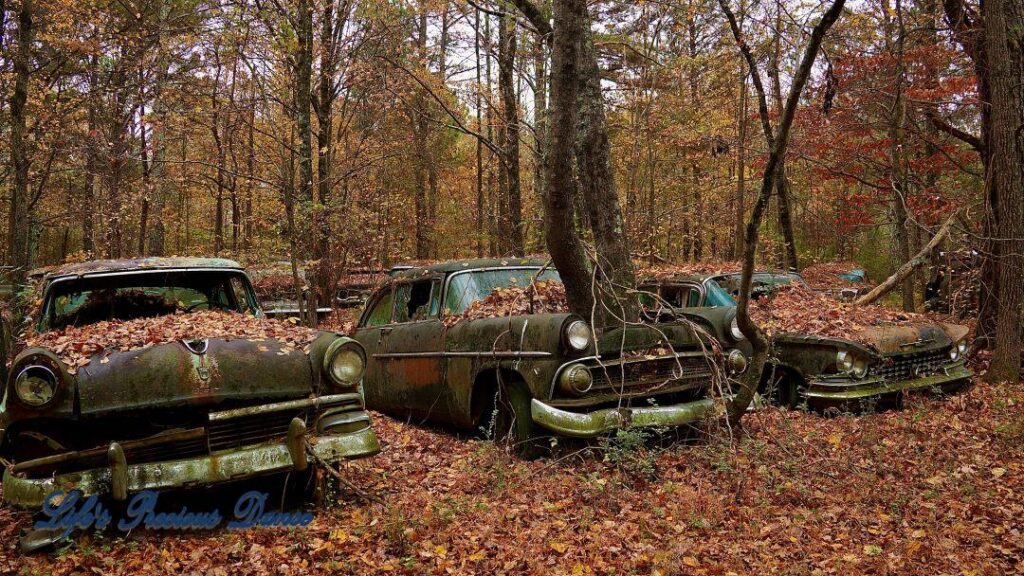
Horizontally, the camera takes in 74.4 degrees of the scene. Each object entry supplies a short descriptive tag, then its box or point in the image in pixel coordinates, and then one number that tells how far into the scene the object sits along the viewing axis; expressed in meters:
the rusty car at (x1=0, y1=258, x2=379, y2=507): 3.83
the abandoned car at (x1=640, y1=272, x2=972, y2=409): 6.76
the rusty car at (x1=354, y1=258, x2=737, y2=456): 5.16
